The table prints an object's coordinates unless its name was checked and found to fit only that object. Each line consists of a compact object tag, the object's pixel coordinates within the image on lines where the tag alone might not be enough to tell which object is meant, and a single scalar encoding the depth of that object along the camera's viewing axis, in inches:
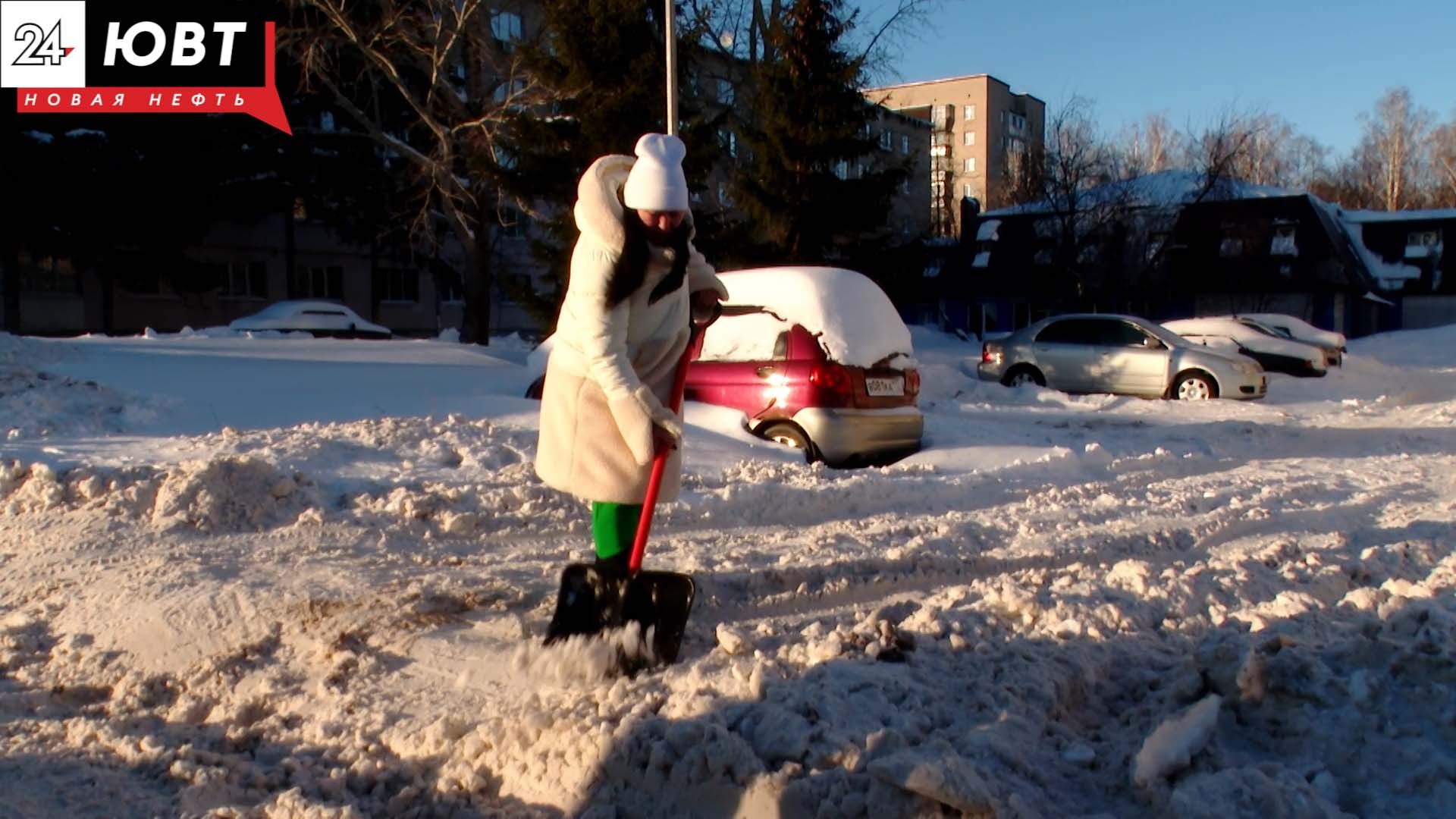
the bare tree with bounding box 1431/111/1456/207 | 2231.8
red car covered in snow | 317.7
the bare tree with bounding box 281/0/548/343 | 765.9
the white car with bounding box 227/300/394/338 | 920.9
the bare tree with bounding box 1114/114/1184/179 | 2293.3
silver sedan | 627.8
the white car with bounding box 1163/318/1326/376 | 816.3
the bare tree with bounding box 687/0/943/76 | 971.3
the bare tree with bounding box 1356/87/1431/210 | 2197.3
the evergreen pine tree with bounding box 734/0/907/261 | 893.2
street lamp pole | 537.0
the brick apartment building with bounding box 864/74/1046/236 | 2947.8
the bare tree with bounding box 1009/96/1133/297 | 1222.3
